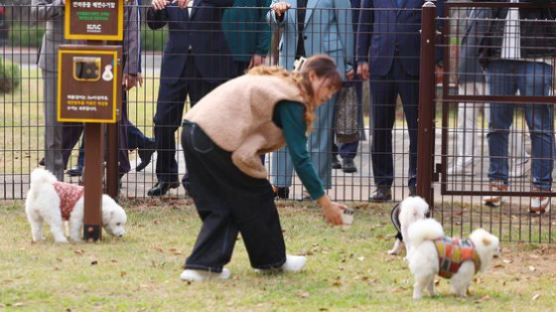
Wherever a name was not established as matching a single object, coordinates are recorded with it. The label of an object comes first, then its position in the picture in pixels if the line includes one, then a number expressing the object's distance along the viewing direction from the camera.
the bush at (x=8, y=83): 24.04
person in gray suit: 19.20
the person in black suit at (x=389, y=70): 19.67
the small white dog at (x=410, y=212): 14.34
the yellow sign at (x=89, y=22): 16.44
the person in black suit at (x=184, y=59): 19.48
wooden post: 16.18
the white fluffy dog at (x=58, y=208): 16.00
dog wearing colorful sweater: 13.23
